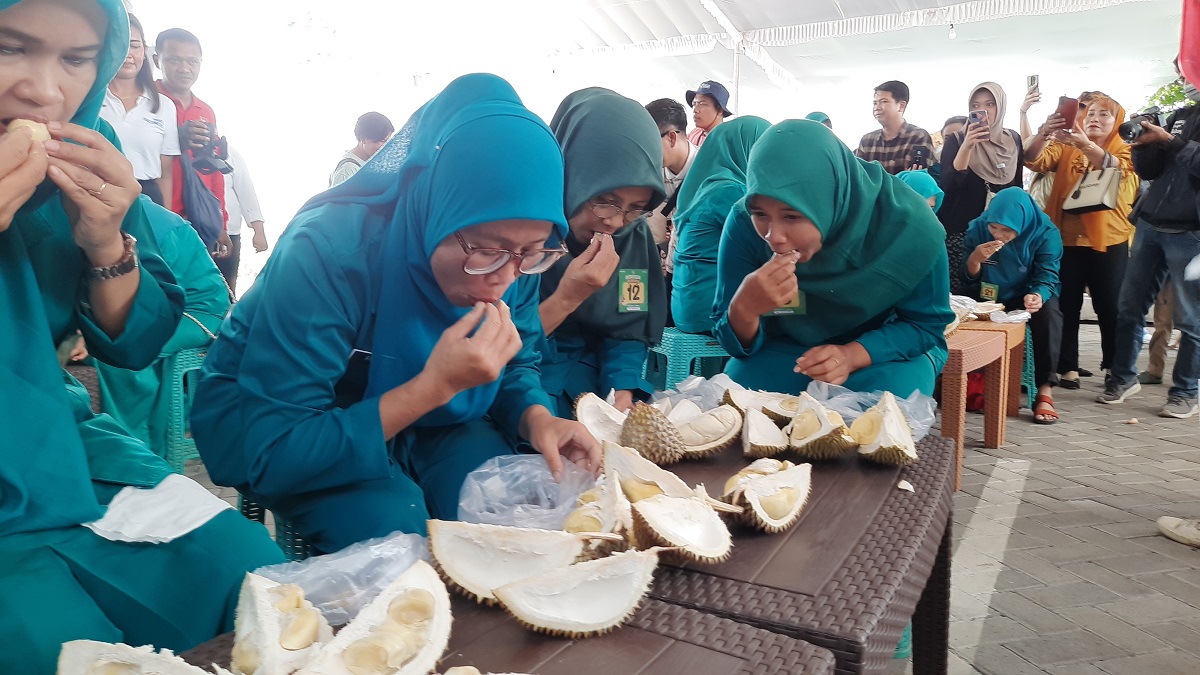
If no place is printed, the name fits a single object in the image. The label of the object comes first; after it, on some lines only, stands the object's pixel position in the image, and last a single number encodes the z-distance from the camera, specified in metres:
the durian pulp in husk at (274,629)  0.71
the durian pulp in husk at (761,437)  1.38
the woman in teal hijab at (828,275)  2.01
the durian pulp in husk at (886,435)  1.35
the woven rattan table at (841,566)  0.85
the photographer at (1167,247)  3.91
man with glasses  3.57
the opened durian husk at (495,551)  0.88
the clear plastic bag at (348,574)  0.85
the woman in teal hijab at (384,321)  1.19
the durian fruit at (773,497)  1.07
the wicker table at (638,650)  0.74
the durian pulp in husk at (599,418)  1.48
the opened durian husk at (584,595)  0.80
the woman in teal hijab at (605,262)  1.97
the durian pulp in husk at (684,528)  0.94
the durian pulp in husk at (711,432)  1.40
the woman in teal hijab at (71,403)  0.91
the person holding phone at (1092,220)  4.73
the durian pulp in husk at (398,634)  0.71
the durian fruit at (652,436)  1.34
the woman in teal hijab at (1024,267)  4.34
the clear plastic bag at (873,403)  1.62
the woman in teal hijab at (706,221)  2.92
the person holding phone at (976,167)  4.77
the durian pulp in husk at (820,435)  1.38
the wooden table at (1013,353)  3.76
